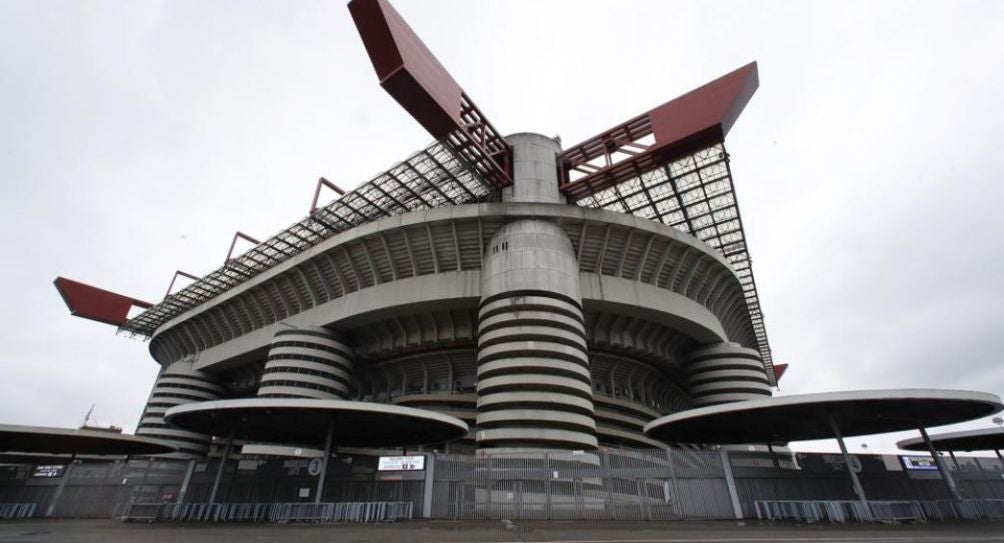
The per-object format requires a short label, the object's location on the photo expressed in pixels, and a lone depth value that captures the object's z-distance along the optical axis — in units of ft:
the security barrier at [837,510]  52.31
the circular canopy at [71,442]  76.07
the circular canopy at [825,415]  50.16
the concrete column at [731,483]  56.08
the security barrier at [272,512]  57.77
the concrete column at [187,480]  68.28
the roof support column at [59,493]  81.97
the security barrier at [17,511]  79.66
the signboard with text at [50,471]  85.10
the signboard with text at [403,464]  61.36
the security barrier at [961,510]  57.25
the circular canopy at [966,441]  69.05
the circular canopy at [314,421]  56.59
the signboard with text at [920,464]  64.54
